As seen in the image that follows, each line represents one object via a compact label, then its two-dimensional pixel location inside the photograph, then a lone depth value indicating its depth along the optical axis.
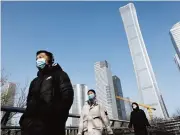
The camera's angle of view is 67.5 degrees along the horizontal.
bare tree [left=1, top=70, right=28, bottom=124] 15.24
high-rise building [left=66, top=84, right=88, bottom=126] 103.30
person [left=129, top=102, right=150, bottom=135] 4.98
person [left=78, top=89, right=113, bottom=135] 3.23
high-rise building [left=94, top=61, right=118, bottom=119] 108.76
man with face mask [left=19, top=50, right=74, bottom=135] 1.49
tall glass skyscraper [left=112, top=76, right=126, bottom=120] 106.80
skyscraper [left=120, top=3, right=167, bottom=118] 99.87
